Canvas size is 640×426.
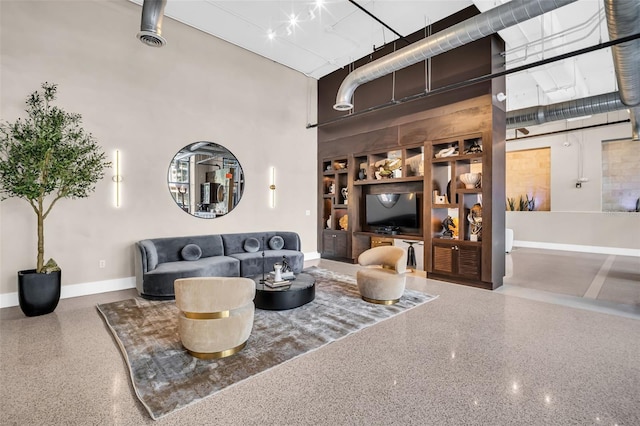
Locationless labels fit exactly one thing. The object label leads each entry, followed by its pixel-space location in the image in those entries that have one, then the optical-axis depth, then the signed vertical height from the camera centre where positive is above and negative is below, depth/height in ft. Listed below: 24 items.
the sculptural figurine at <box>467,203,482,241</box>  18.01 -0.43
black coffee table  13.20 -3.41
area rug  7.82 -4.12
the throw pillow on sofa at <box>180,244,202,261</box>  17.84 -2.08
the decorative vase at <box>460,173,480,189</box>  18.12 +2.00
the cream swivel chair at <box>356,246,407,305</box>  14.28 -2.92
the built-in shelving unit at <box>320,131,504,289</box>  17.49 +0.95
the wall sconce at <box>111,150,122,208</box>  17.08 +1.98
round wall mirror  19.45 +2.28
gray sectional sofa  15.16 -2.44
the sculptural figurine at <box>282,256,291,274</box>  14.78 -2.48
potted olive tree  12.91 +2.00
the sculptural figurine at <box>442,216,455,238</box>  19.67 -0.78
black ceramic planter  12.83 -3.15
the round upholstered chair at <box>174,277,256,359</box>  9.10 -2.83
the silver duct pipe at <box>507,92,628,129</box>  21.15 +7.44
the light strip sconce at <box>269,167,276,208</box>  24.12 +1.95
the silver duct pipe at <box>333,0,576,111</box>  12.27 +8.16
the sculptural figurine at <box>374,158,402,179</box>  22.51 +3.47
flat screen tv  21.65 +0.33
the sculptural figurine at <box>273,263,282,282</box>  13.80 -2.58
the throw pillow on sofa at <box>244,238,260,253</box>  20.67 -1.96
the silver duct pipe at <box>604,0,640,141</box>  11.09 +6.90
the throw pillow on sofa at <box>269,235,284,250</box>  21.68 -1.92
